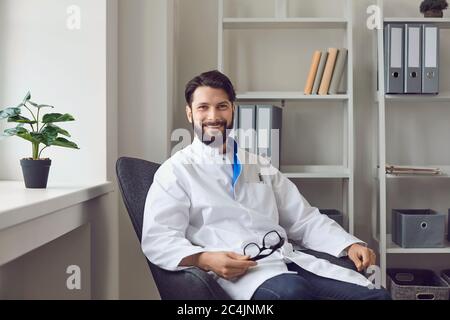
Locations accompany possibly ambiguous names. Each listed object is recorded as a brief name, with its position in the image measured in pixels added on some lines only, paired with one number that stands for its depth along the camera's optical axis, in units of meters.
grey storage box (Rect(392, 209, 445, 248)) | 2.17
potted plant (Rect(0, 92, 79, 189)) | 1.58
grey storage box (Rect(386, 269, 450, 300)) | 2.16
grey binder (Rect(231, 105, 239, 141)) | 2.14
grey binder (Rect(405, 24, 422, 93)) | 2.13
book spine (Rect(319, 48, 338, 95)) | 2.16
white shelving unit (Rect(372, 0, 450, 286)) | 2.15
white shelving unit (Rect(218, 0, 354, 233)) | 2.18
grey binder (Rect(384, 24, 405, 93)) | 2.14
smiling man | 1.38
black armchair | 1.31
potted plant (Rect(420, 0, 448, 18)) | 2.23
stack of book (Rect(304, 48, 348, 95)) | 2.17
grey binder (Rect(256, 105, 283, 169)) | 2.13
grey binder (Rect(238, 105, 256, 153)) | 2.14
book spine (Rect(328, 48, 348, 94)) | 2.22
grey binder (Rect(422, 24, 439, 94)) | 2.13
